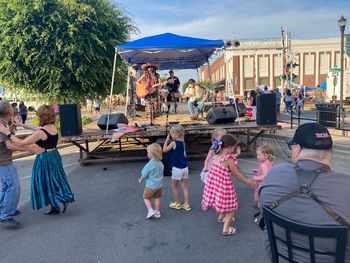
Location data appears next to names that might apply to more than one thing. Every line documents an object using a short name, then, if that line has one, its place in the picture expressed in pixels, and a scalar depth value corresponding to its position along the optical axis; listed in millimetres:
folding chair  1839
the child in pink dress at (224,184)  4293
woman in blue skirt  5004
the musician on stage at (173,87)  12734
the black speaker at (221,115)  9234
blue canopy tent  8805
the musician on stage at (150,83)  9984
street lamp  14754
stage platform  8227
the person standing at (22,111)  20300
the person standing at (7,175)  4703
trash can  12719
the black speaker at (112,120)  8911
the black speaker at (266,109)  8508
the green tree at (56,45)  12922
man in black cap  1922
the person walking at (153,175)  4910
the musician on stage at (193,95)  11672
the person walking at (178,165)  5332
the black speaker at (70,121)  8133
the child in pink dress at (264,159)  4532
